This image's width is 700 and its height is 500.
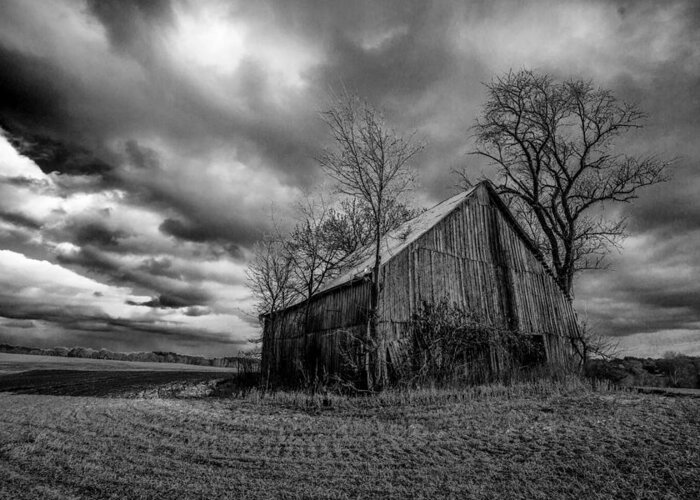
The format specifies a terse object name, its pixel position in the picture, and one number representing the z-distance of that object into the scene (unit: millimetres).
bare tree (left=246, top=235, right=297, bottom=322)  19406
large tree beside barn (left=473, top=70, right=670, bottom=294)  20141
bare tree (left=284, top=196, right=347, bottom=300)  17578
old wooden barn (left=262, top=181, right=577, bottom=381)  13695
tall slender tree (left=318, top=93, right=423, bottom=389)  13359
